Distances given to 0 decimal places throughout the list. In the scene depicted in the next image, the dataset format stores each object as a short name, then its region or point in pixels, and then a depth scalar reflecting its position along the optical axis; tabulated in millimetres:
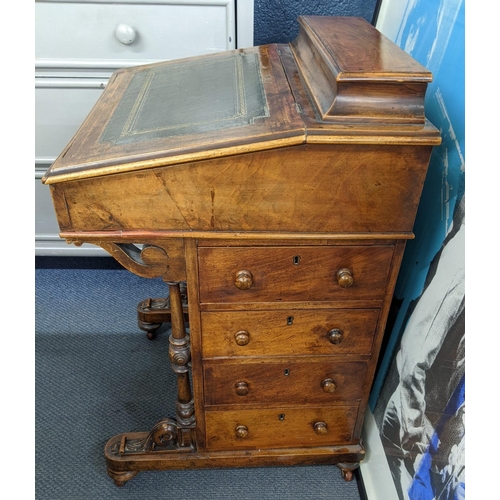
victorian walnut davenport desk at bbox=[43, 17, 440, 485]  1066
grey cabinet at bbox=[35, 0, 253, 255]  1929
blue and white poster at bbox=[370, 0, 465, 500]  1152
